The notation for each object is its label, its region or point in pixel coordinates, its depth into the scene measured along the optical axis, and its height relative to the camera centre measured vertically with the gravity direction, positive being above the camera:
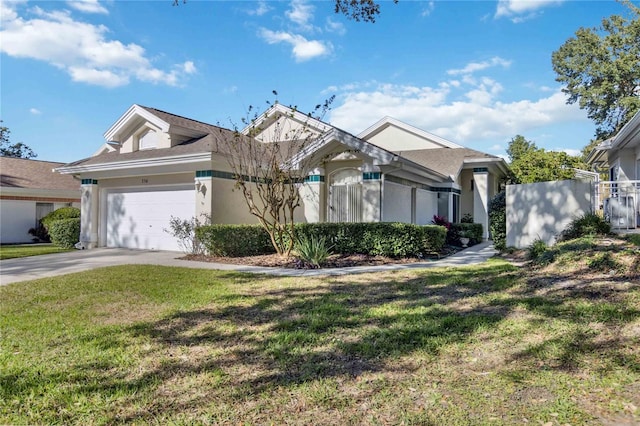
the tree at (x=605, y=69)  29.69 +12.36
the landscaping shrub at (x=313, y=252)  10.42 -0.82
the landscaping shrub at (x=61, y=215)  19.48 +0.37
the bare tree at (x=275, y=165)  11.85 +2.06
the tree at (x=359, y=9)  7.96 +4.39
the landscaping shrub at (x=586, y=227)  10.36 -0.13
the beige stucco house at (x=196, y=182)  13.67 +1.58
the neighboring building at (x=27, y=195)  20.83 +1.55
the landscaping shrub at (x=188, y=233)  13.84 -0.39
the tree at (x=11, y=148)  42.25 +8.57
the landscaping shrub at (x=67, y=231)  17.08 -0.38
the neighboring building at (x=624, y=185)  11.16 +1.09
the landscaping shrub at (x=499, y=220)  13.72 +0.08
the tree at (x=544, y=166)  22.52 +3.43
